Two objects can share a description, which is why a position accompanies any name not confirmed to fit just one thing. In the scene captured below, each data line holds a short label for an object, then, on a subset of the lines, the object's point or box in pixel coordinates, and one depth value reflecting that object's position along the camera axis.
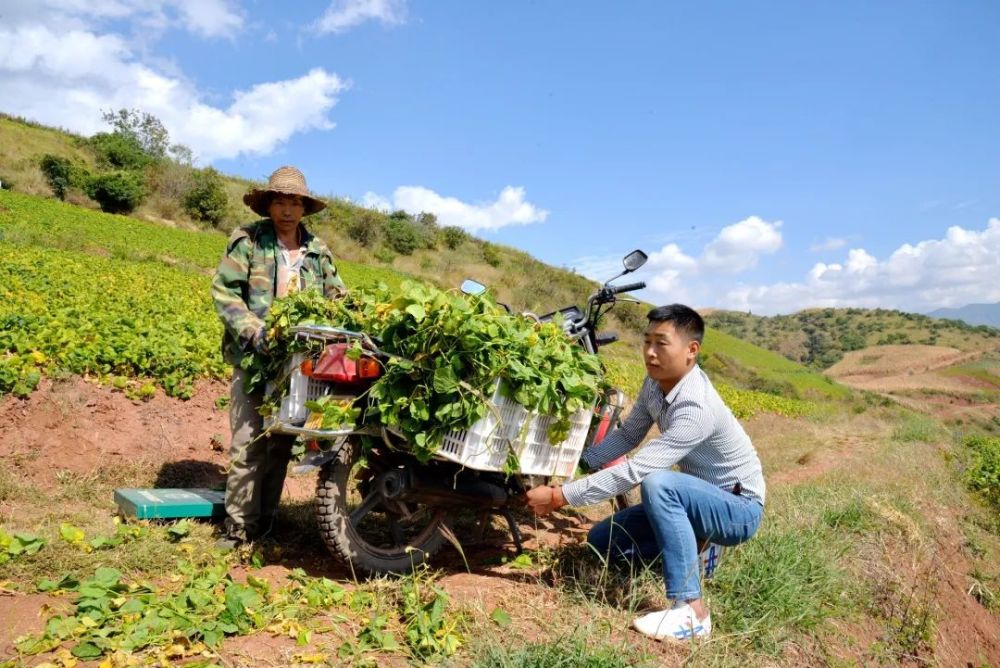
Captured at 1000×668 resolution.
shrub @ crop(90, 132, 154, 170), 41.62
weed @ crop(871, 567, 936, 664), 4.10
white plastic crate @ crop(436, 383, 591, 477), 3.23
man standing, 4.12
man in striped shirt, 3.31
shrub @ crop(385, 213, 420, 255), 44.19
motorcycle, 3.34
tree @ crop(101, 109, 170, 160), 51.75
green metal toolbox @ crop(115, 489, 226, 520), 4.21
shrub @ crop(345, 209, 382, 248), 43.59
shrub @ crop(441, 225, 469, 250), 49.75
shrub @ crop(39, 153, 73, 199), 33.16
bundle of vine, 3.16
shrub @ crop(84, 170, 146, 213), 32.38
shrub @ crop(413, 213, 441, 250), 46.84
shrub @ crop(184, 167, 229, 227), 36.44
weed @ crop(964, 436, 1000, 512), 8.13
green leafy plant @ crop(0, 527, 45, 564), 3.43
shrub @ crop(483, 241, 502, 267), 48.19
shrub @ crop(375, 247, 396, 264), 40.16
